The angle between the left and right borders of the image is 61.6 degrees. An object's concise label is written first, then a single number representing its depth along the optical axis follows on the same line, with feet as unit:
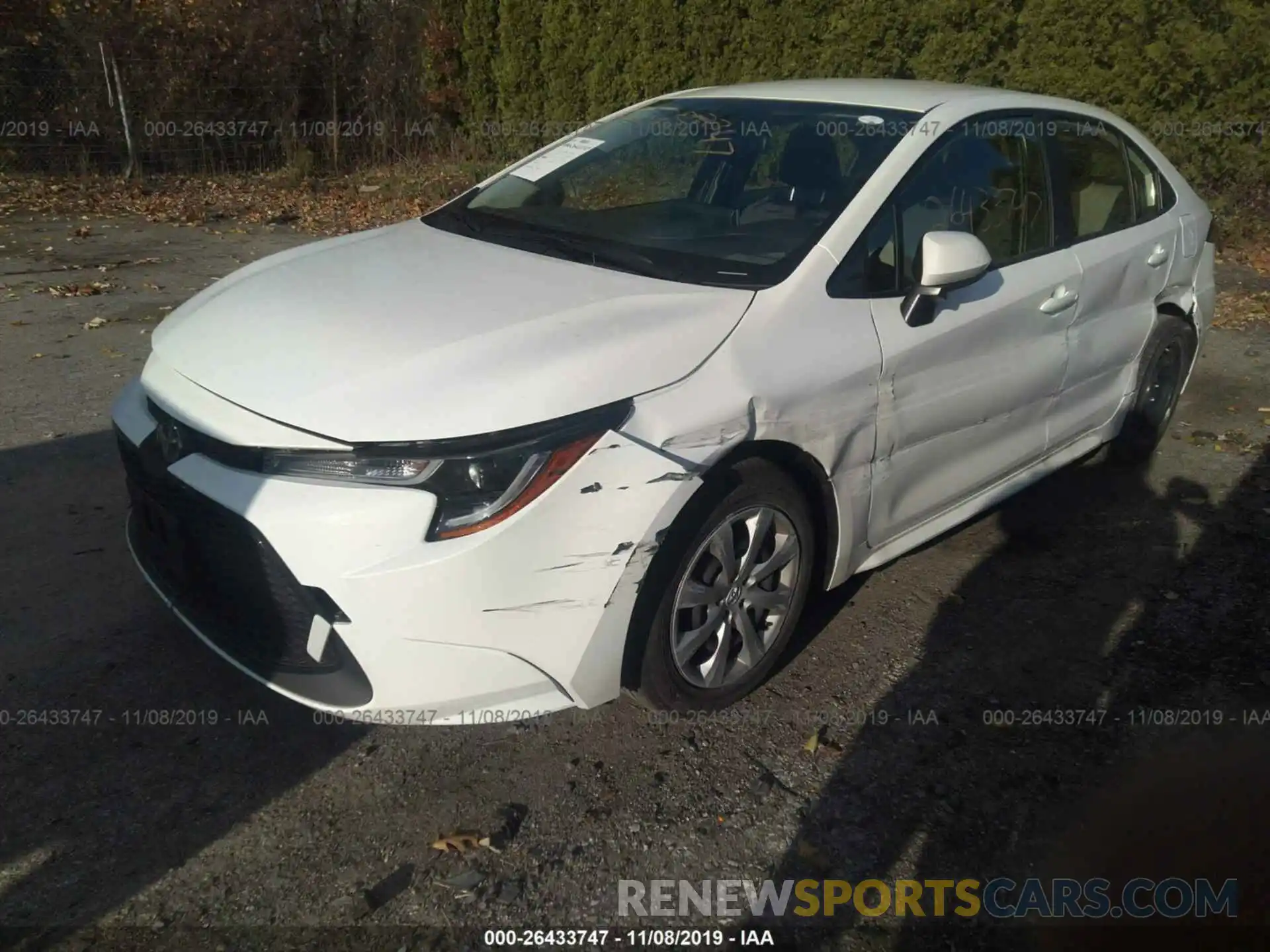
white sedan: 8.18
